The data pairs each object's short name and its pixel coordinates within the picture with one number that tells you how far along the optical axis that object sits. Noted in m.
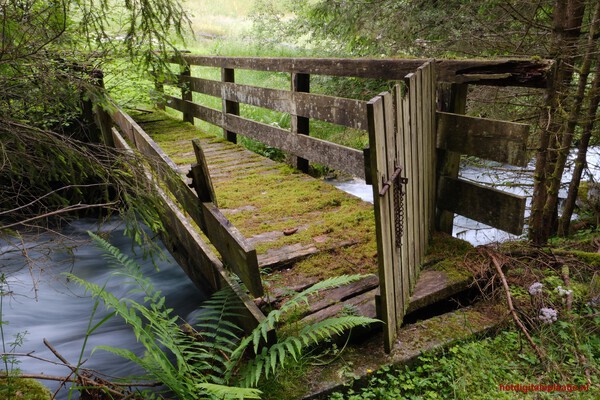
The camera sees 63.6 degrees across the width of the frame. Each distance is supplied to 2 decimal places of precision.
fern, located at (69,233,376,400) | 2.56
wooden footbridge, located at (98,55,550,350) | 2.85
